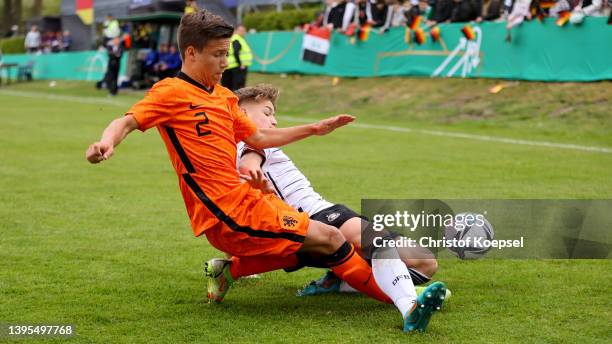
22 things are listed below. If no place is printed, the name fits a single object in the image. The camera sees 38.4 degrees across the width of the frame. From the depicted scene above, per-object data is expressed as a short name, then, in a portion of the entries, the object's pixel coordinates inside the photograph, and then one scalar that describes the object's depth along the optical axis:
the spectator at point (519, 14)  19.78
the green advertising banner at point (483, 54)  18.52
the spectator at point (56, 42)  49.16
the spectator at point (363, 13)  24.83
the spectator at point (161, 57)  31.77
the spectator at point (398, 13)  23.95
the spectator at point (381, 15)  24.23
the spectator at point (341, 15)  25.48
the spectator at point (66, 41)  48.74
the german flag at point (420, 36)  22.53
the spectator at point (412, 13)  22.86
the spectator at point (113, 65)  32.44
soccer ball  5.40
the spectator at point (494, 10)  21.50
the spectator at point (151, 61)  32.53
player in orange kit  4.91
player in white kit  5.46
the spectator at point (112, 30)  34.81
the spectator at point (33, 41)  48.94
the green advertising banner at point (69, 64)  38.94
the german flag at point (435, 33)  21.86
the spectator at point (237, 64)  21.27
